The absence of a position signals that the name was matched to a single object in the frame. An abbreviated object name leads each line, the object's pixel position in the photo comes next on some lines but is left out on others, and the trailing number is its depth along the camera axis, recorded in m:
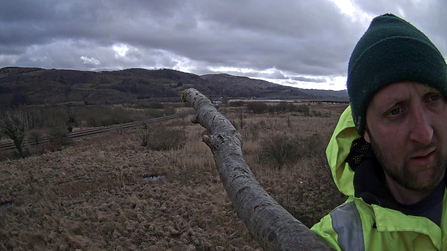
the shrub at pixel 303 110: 37.41
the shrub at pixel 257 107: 39.81
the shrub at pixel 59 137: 17.77
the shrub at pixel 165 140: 15.77
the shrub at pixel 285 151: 10.65
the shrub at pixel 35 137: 18.87
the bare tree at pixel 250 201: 0.94
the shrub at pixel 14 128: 15.52
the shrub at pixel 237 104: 51.25
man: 0.93
